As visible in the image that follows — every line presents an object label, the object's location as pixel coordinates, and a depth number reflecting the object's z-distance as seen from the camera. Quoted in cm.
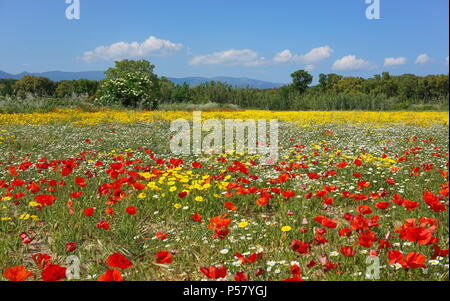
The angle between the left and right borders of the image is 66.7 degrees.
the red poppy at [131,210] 261
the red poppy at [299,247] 213
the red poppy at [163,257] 191
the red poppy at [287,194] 295
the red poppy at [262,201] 293
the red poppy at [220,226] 235
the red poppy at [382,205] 258
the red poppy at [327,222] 224
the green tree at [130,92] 2432
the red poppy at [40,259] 201
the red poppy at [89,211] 267
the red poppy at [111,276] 162
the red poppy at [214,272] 178
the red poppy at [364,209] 242
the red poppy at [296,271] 182
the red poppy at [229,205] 271
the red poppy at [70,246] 236
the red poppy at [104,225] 247
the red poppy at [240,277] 171
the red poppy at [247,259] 206
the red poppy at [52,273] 166
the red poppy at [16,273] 168
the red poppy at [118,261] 174
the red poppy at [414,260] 178
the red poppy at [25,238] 251
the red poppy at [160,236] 262
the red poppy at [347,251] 206
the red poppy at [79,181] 339
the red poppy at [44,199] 285
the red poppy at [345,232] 225
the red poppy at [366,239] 208
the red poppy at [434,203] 228
